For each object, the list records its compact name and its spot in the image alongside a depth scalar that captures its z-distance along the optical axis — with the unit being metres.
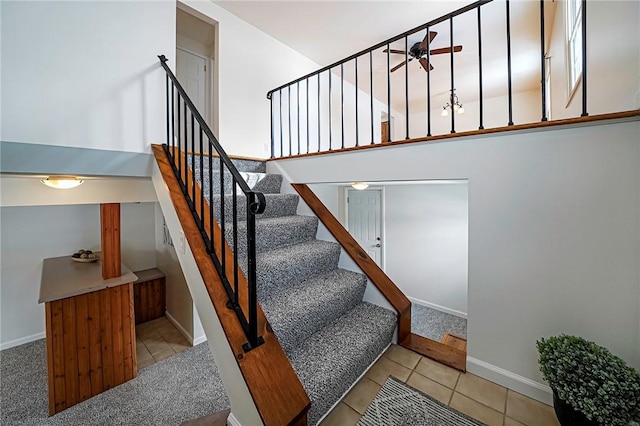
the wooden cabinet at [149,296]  3.70
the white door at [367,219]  4.71
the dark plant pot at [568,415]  0.97
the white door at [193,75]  3.76
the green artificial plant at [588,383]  0.92
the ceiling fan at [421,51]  3.00
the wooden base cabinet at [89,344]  2.11
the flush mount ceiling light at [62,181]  2.03
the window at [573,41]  2.01
